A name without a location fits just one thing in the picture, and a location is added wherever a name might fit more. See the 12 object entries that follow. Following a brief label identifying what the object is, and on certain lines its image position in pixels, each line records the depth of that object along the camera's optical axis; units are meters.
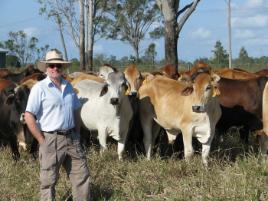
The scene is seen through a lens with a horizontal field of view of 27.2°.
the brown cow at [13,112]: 8.23
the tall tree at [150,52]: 51.69
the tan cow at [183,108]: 7.34
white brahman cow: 7.83
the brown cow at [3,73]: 13.33
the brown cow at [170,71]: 11.05
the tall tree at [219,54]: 42.22
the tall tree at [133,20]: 52.53
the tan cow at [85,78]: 9.86
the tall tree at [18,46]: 59.60
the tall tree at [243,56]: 46.64
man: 5.53
